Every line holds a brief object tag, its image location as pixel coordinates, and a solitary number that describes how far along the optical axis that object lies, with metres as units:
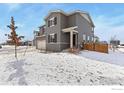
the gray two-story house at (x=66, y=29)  7.35
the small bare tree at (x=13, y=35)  5.68
